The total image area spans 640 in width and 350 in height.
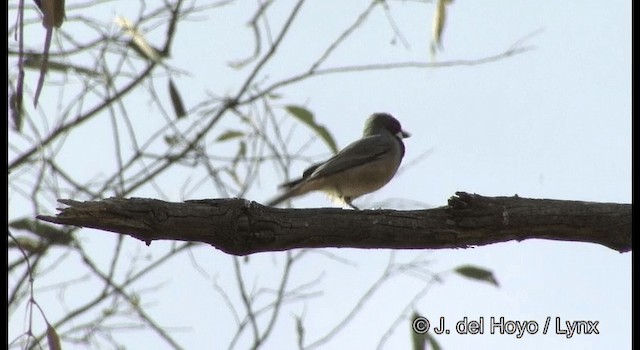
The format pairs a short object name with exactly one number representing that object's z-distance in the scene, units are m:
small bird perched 11.55
